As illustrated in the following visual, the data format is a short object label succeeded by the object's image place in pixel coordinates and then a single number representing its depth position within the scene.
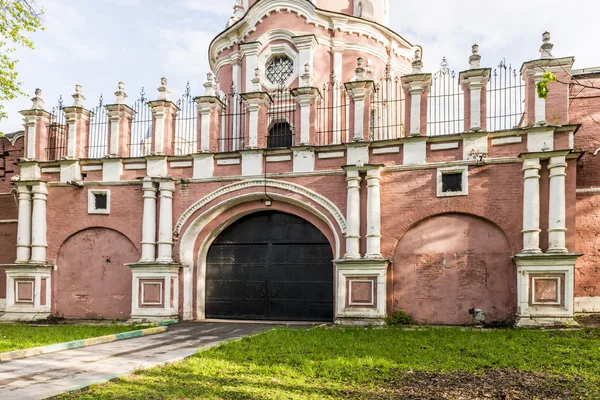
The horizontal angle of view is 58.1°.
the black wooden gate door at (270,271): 14.52
